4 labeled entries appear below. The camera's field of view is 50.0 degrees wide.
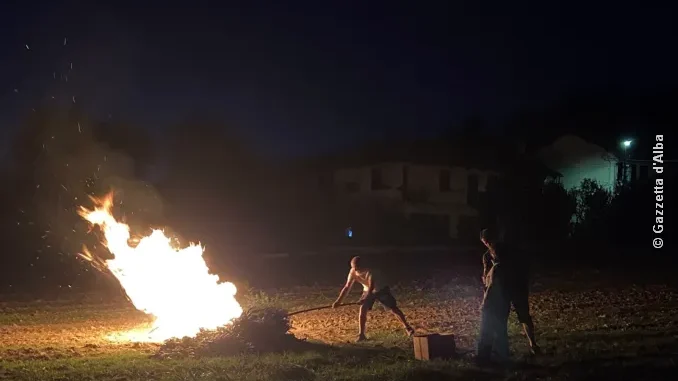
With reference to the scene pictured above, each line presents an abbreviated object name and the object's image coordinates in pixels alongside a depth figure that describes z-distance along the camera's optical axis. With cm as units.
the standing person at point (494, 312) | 1050
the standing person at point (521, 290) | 1091
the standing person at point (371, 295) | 1341
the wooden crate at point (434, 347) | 1063
